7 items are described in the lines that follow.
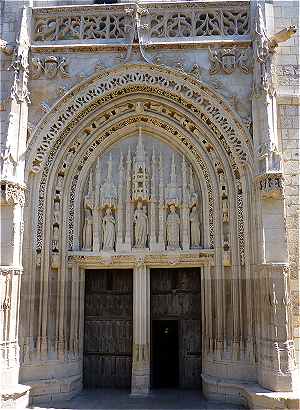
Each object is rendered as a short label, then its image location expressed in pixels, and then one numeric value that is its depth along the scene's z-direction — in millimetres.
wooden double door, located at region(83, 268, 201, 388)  9445
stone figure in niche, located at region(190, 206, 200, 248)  9438
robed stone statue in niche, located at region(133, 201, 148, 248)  9500
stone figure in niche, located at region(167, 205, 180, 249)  9438
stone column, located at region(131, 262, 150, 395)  8914
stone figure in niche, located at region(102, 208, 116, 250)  9484
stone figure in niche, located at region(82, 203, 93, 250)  9562
